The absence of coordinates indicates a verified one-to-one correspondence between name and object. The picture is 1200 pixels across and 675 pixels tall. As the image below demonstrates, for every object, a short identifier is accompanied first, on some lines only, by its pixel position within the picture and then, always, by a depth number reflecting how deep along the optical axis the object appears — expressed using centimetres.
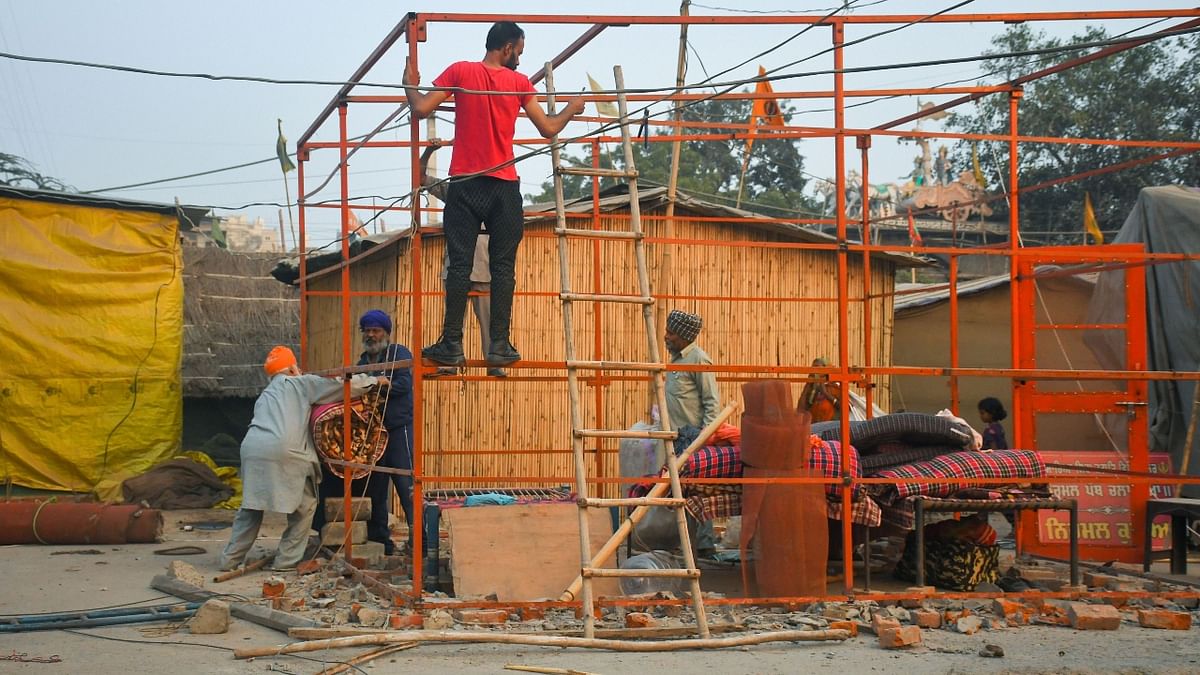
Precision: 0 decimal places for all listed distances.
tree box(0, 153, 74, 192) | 1580
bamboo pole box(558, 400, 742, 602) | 603
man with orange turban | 802
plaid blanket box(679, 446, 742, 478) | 704
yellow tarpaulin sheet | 1180
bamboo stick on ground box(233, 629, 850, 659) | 528
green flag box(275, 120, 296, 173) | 1202
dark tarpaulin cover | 1105
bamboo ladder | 571
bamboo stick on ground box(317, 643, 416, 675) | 505
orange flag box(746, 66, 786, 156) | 848
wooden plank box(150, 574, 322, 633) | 582
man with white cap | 770
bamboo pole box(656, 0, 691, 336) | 981
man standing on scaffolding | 648
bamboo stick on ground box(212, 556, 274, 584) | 758
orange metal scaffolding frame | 641
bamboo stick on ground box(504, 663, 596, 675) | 501
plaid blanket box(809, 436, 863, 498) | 683
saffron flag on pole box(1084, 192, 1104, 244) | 1641
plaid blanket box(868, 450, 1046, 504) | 702
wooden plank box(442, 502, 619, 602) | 673
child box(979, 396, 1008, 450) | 1067
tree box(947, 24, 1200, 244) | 2242
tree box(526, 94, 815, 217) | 3206
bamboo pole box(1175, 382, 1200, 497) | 1041
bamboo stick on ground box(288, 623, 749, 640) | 557
